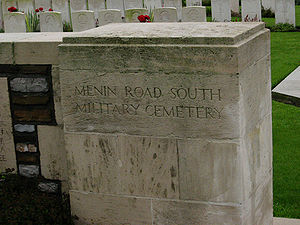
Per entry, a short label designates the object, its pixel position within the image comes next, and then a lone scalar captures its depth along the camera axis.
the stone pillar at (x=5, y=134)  3.88
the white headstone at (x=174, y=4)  10.37
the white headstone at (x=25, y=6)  11.33
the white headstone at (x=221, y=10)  10.02
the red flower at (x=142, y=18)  7.76
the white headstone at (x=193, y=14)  8.89
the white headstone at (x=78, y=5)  11.37
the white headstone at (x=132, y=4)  10.47
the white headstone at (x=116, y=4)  10.91
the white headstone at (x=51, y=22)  9.73
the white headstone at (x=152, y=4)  10.51
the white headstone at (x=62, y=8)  11.29
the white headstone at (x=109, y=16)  9.15
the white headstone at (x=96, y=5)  11.20
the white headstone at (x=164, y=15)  8.88
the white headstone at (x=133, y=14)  8.74
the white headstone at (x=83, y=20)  9.35
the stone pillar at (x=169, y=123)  3.07
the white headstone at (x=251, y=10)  10.06
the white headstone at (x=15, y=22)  9.85
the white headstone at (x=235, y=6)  13.46
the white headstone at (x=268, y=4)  13.02
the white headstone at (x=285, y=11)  10.62
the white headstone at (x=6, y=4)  11.16
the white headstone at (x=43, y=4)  11.45
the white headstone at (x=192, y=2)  10.96
